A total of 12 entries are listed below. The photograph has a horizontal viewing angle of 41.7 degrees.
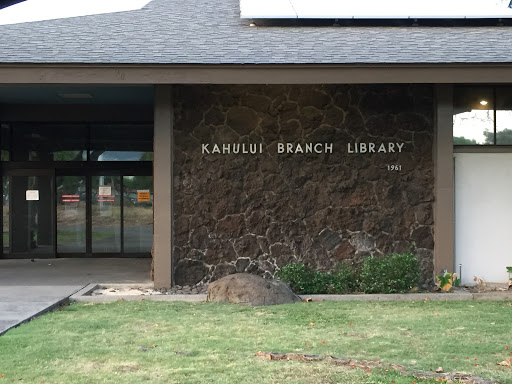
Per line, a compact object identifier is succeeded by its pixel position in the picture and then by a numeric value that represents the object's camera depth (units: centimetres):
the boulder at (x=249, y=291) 995
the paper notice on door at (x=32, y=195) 1691
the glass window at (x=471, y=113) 1191
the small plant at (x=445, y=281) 1110
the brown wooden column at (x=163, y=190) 1155
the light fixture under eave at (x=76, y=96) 1431
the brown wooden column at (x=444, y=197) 1166
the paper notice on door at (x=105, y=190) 1705
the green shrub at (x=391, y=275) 1081
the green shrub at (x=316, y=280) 1100
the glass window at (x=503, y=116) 1195
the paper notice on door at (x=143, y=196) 1698
